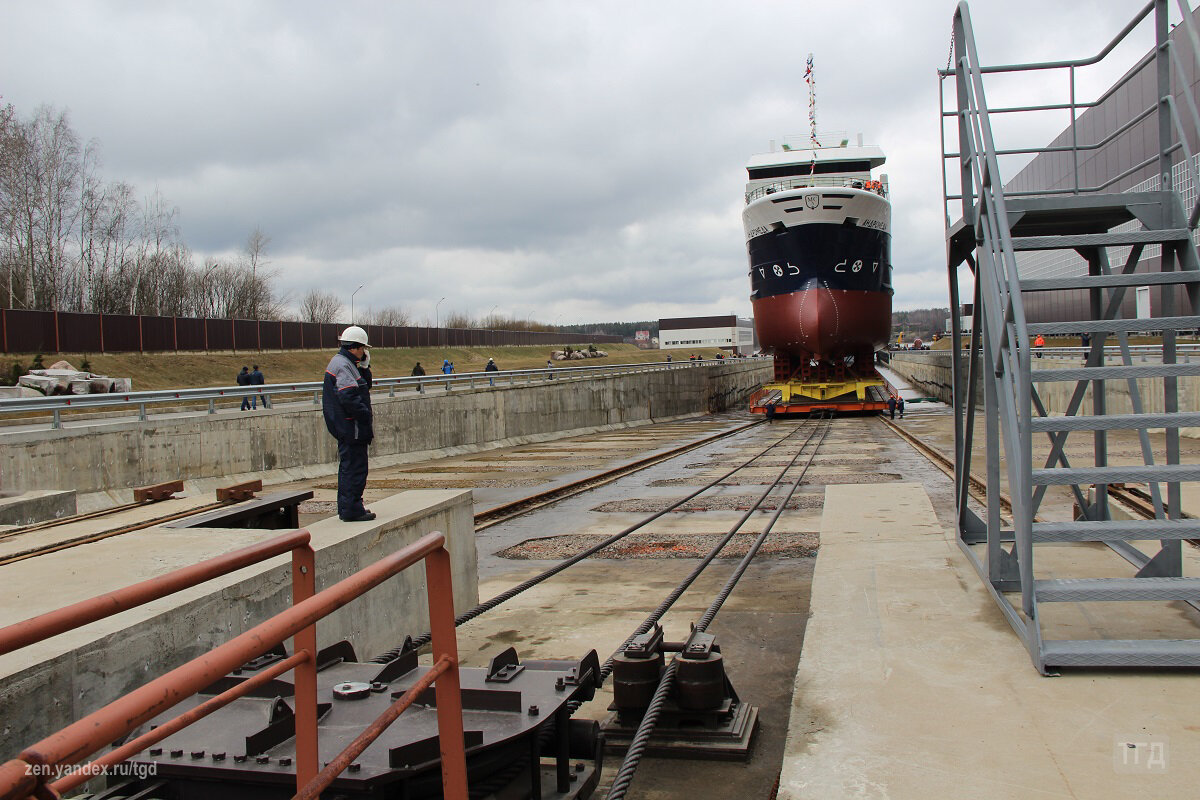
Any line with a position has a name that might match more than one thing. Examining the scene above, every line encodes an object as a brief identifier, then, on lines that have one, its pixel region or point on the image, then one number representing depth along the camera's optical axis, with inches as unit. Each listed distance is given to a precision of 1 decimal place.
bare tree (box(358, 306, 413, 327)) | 3747.5
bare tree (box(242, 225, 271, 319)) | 2719.0
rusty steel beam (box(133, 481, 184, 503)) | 319.3
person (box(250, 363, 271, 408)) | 903.7
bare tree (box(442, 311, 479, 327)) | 4382.1
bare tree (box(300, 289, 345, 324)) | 3427.7
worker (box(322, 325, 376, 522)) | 223.3
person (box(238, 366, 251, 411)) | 943.2
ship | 1162.6
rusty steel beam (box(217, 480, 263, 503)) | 292.7
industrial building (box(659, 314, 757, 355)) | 5349.4
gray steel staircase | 152.6
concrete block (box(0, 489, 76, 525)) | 316.8
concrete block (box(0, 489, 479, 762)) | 123.3
